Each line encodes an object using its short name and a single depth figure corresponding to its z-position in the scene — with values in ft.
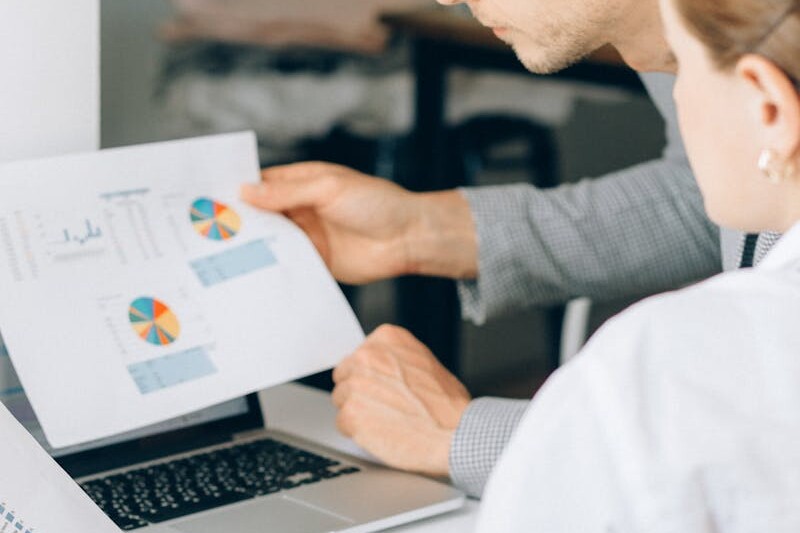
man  6.15
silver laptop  5.54
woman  4.07
